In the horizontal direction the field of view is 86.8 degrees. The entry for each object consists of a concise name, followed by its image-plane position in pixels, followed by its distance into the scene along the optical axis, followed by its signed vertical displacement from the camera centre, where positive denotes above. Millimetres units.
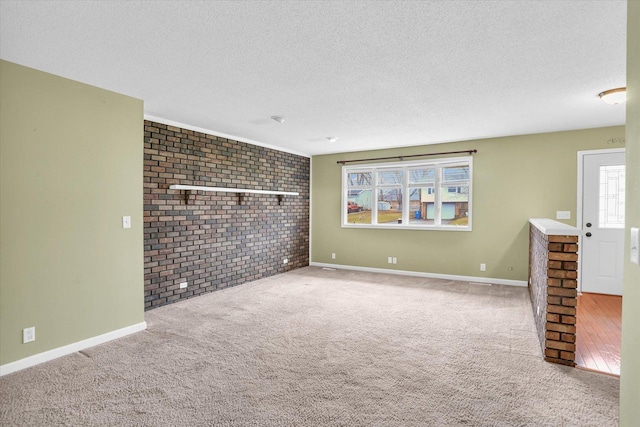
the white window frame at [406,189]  5734 +364
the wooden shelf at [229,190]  4362 +261
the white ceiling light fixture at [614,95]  3141 +1085
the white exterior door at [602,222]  4676 -173
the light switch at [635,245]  948 -102
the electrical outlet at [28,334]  2654 -1014
